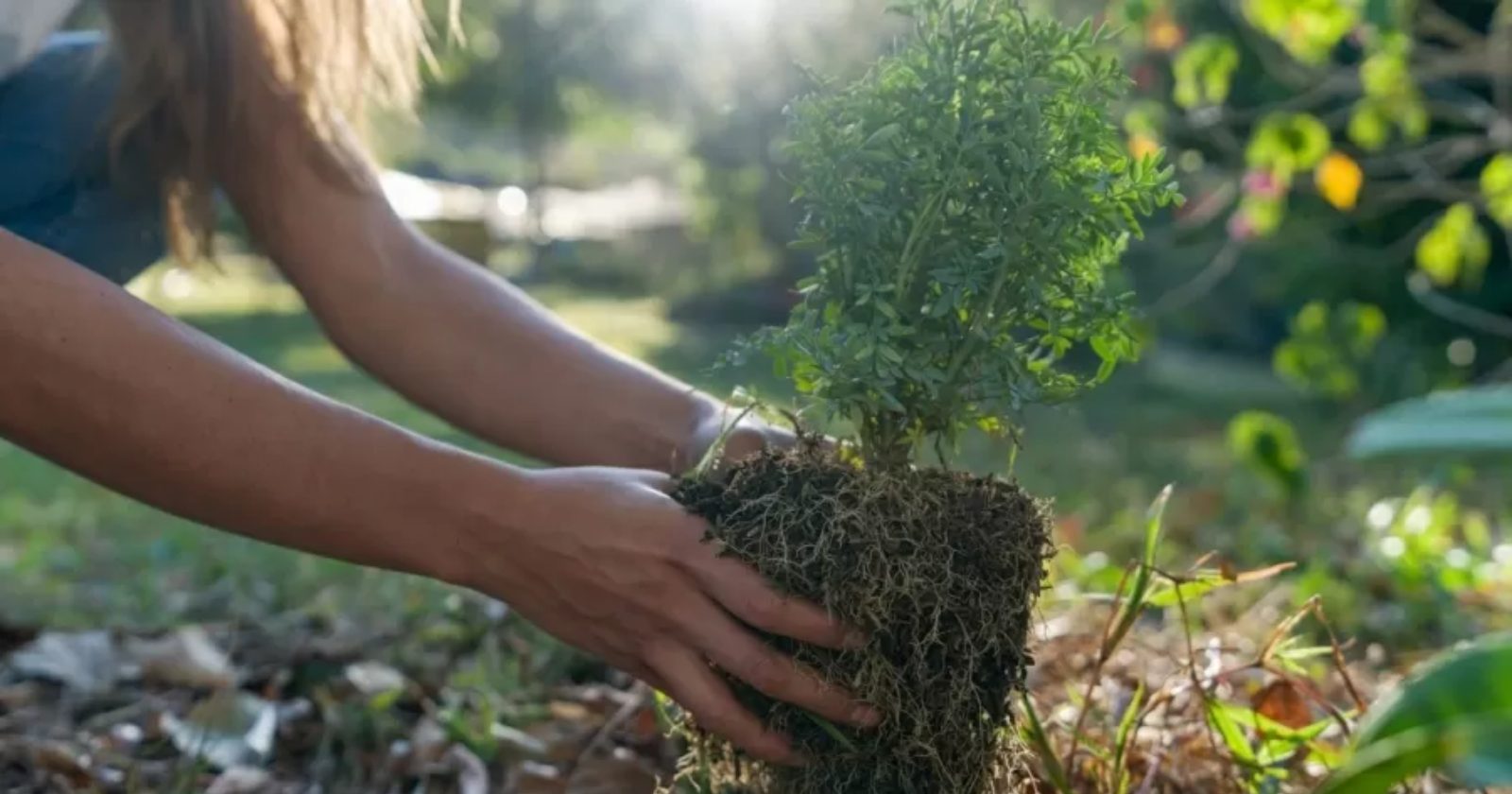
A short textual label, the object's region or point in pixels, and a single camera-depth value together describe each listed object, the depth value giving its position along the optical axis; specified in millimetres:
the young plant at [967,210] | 1073
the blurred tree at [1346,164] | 3135
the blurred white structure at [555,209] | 16453
